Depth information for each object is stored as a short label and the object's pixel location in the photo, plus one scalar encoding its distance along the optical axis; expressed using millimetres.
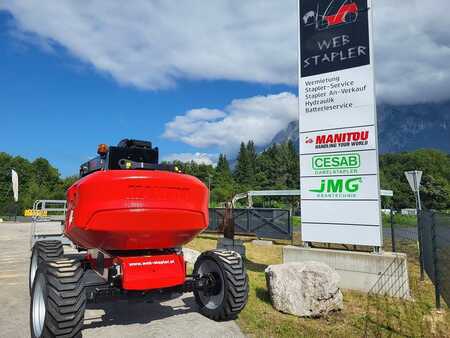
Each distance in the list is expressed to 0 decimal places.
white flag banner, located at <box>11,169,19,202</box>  25775
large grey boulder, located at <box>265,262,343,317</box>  5988
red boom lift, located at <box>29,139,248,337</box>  4445
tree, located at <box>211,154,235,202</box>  78938
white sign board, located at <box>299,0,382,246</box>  7871
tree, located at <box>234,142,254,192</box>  105625
